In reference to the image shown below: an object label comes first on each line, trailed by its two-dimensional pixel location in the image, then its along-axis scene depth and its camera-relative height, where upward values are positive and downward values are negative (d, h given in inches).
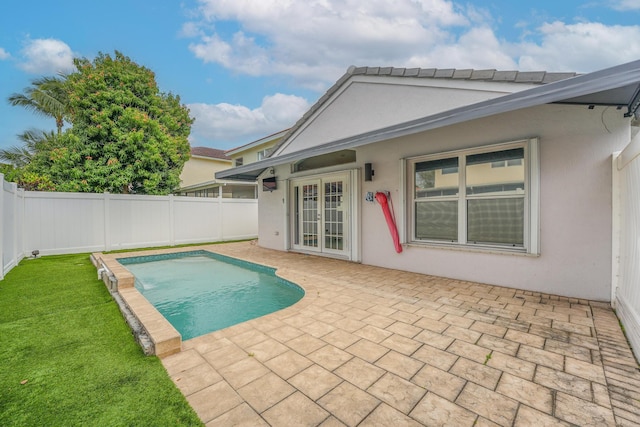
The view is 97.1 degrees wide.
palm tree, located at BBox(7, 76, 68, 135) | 668.7 +273.3
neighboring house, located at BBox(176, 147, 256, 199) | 700.7 +114.8
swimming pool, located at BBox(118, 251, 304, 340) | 171.9 -64.4
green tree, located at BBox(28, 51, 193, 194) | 407.8 +116.2
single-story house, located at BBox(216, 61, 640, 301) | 162.6 +29.6
